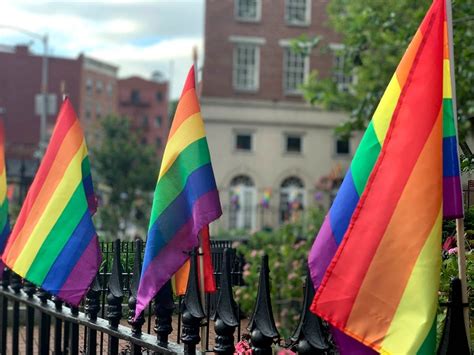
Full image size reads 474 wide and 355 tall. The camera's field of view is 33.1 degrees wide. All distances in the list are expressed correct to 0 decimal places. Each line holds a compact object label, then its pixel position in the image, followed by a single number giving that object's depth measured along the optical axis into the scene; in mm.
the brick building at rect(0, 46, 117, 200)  66875
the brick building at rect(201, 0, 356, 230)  35625
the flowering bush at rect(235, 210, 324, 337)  9945
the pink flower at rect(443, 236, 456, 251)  3590
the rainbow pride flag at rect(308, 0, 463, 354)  2502
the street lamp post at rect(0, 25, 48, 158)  25428
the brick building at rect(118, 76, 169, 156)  91750
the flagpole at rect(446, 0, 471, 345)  2633
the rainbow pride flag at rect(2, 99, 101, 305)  4449
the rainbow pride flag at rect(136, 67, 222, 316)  3463
